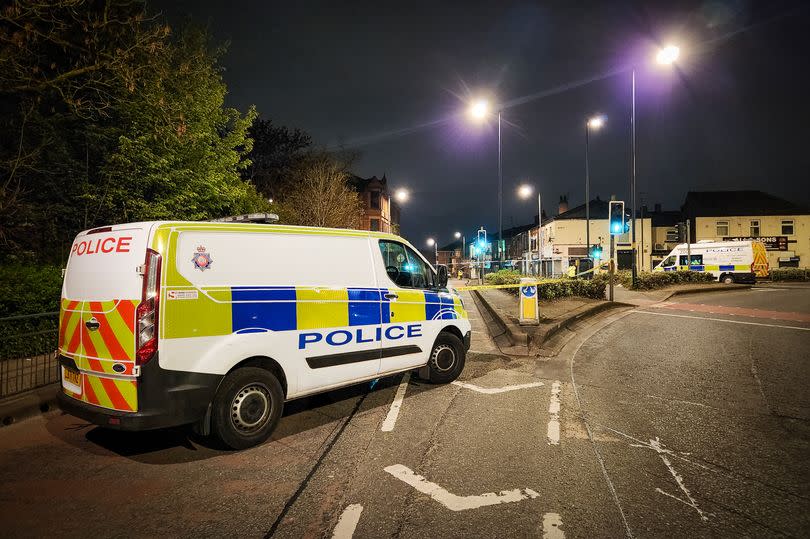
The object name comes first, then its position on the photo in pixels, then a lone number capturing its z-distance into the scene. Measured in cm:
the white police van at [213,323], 341
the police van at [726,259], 2770
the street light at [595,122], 2270
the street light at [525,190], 3039
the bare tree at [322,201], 2452
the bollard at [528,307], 948
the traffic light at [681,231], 2875
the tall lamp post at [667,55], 1344
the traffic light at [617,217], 1562
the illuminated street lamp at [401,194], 2725
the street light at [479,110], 1594
